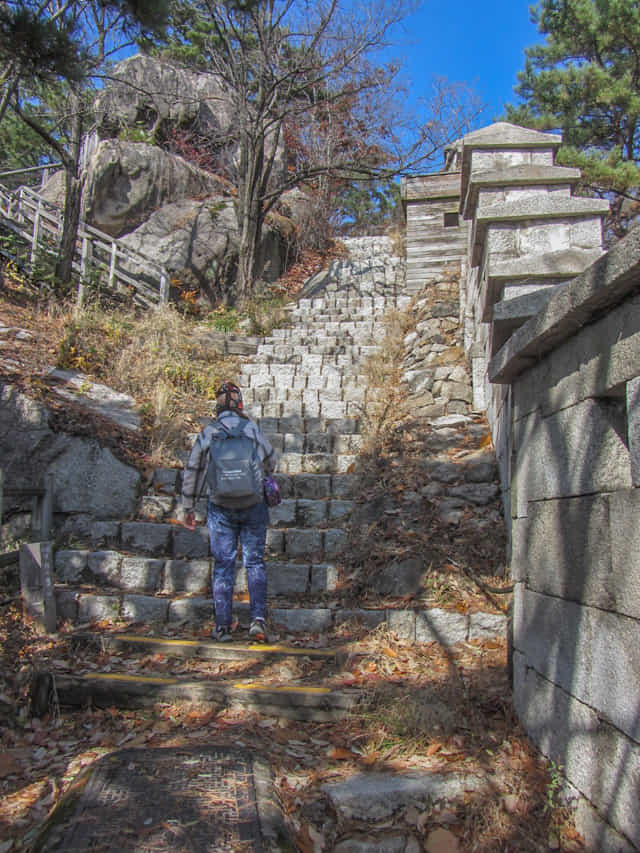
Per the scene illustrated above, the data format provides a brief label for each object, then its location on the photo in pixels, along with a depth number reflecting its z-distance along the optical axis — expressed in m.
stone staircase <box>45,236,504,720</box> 3.35
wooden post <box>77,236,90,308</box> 10.05
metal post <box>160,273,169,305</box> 11.70
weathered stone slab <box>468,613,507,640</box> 3.87
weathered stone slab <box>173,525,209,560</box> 5.16
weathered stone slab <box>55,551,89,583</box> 4.86
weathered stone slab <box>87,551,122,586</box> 4.81
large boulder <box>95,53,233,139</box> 16.14
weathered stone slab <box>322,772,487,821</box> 2.39
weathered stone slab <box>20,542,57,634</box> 4.18
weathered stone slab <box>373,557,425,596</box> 4.35
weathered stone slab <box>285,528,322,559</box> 5.09
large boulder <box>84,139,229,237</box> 13.83
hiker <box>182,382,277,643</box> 4.07
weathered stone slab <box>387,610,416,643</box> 3.99
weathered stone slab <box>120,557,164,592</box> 4.79
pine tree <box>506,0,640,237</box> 13.35
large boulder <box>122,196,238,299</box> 13.43
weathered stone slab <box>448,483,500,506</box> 4.88
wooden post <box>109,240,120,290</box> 11.27
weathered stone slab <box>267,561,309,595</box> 4.68
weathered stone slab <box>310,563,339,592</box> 4.66
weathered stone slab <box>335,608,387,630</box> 4.10
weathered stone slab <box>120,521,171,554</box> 5.22
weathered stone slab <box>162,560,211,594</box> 4.77
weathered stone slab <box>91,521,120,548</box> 5.28
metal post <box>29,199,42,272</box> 9.95
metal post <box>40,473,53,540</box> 4.82
